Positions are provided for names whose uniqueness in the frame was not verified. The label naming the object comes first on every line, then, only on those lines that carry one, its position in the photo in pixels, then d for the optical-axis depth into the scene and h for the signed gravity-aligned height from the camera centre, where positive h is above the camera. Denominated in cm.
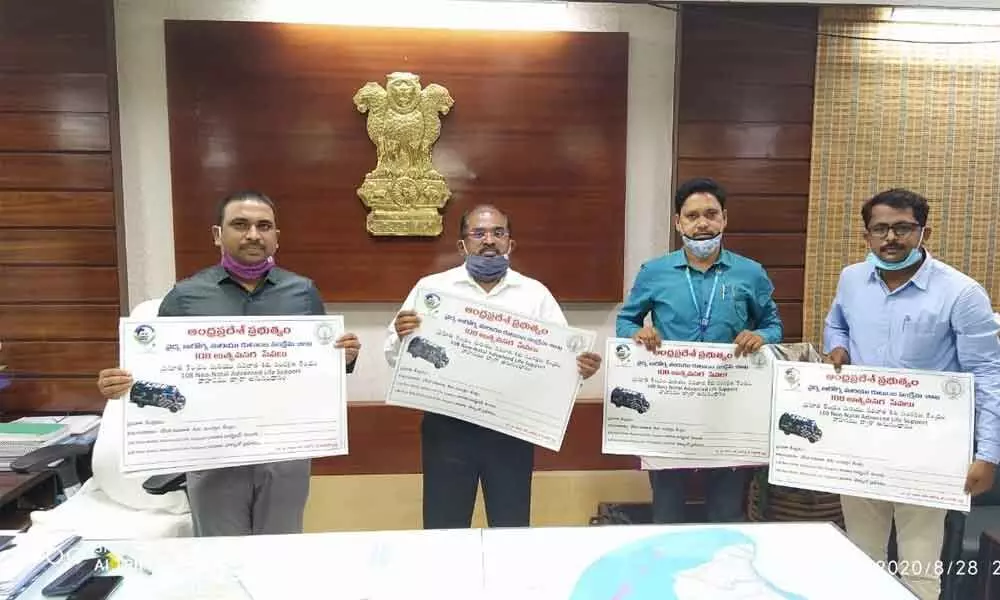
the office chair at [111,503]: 212 -95
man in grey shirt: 186 -19
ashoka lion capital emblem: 297 +40
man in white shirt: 208 -67
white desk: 131 -72
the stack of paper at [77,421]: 278 -83
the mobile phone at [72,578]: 128 -70
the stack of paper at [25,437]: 252 -80
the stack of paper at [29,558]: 129 -69
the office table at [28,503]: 252 -107
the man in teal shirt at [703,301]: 204 -19
